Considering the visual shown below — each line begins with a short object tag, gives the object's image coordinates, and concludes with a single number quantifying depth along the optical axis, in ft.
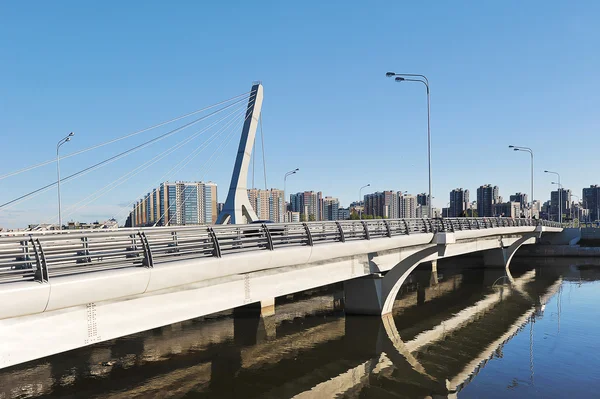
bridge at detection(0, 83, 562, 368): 29.48
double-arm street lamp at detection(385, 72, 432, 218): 97.35
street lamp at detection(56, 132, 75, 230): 119.08
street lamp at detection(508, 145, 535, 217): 203.96
